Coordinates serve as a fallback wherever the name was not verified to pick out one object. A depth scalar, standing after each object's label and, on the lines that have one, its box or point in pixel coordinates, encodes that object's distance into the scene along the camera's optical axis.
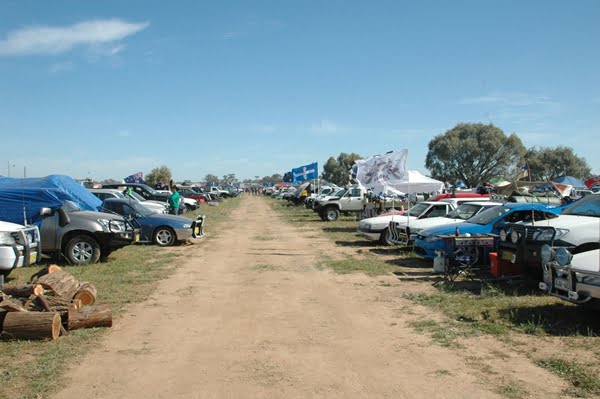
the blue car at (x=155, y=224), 16.03
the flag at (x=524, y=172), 12.36
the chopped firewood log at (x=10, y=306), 6.48
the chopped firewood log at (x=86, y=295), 7.62
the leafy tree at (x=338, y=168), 107.38
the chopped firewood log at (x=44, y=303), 6.58
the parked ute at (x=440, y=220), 13.67
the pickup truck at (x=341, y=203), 27.36
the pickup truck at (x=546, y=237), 8.40
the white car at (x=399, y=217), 15.56
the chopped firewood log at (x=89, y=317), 6.62
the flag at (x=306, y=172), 39.78
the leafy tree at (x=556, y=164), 65.31
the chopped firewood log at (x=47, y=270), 8.46
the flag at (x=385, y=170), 18.92
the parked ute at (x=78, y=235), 11.88
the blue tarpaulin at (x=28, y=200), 12.23
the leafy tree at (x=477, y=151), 58.62
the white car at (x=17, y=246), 8.45
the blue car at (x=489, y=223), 11.47
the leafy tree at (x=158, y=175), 83.26
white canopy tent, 19.08
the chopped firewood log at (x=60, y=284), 7.34
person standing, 21.66
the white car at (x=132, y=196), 21.00
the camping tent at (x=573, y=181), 35.07
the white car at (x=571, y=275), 6.34
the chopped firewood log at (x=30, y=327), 6.16
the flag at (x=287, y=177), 79.21
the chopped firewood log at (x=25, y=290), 7.19
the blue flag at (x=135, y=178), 45.81
